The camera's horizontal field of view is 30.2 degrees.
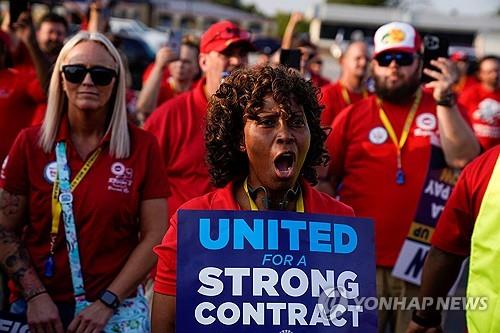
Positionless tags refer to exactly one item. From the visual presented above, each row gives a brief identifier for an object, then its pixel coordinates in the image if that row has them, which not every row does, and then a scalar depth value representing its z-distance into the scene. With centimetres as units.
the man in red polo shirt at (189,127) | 554
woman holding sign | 304
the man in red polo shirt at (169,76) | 743
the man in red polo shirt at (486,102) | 905
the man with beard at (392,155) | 566
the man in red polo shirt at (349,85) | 693
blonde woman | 403
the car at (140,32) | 3042
